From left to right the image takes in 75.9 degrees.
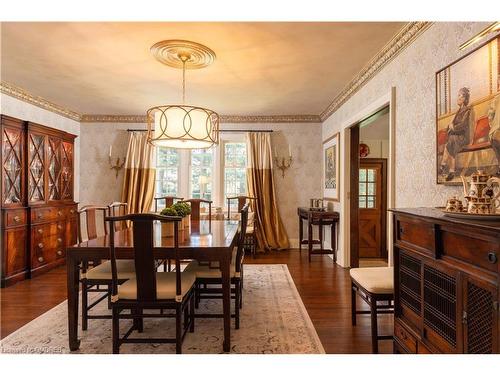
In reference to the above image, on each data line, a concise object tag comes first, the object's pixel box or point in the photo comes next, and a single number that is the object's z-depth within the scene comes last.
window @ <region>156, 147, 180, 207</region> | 6.32
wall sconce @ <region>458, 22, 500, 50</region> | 1.32
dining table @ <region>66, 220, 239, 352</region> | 2.27
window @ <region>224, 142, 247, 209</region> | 6.34
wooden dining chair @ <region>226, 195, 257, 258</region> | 5.55
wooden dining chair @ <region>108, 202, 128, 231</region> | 3.36
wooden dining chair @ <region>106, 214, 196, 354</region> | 2.08
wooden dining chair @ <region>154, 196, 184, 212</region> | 4.83
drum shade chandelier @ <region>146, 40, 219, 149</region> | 3.07
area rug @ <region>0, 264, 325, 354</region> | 2.38
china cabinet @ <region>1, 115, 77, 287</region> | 3.99
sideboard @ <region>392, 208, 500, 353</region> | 1.29
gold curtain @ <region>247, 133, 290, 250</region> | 6.08
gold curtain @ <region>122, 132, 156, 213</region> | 6.01
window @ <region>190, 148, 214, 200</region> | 6.31
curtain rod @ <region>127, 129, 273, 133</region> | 6.16
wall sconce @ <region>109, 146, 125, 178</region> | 6.19
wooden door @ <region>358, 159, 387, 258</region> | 5.78
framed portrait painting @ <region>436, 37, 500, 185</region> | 1.76
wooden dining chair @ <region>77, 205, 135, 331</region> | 2.62
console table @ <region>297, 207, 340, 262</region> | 5.04
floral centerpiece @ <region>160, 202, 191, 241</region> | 2.76
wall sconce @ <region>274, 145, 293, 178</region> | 6.25
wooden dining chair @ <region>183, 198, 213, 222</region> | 4.28
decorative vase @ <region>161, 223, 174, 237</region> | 2.76
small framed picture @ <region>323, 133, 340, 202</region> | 5.05
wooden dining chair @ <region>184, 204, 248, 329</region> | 2.72
